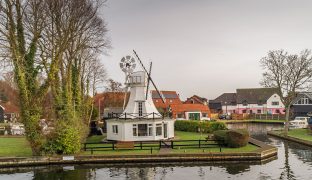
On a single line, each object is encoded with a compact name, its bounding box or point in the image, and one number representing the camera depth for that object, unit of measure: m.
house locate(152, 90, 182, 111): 88.44
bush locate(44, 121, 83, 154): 31.30
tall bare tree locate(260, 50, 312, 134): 49.41
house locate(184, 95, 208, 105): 100.14
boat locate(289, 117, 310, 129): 62.36
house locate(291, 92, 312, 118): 82.00
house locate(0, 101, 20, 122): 83.43
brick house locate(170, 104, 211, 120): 78.38
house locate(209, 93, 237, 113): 107.69
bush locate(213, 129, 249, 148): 34.16
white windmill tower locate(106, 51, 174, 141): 40.66
